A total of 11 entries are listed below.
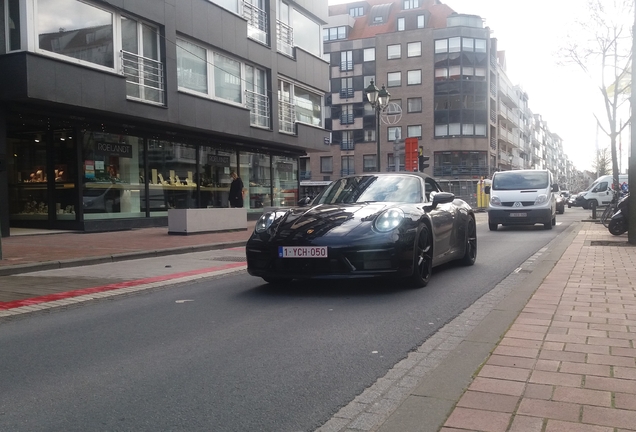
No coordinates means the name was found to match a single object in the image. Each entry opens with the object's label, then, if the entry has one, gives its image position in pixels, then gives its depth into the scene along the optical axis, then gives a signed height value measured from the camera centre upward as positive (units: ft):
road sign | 77.61 +5.24
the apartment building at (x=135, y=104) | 47.67 +9.04
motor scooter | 43.45 -2.20
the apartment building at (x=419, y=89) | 212.02 +39.07
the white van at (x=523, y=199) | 56.70 -0.67
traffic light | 70.07 +3.89
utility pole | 35.68 +1.40
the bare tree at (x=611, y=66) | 74.43 +15.89
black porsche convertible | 19.92 -1.43
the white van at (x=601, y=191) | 129.80 -0.08
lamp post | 58.90 +9.85
